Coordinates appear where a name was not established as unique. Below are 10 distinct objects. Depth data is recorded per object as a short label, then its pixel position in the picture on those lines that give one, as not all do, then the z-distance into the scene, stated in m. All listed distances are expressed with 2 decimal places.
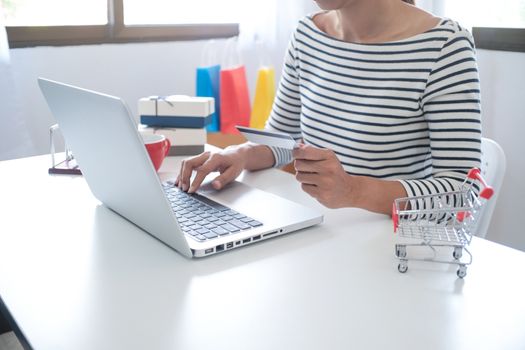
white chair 1.17
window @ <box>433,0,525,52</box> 1.90
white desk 0.59
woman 0.97
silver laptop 0.73
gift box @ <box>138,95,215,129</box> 1.32
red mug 1.10
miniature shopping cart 0.73
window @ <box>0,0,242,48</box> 2.09
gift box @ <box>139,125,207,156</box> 1.30
